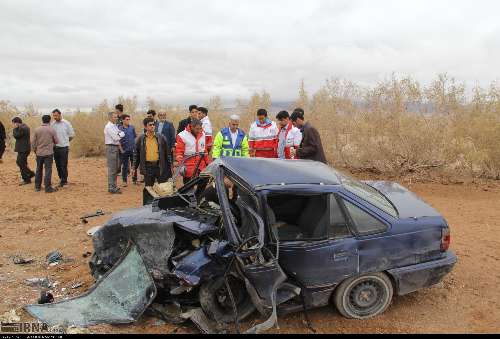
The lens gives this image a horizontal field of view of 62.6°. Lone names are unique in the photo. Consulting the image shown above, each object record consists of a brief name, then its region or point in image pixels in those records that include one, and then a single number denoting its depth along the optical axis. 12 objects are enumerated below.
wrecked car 3.89
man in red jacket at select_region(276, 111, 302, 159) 7.55
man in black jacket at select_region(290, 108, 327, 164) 7.29
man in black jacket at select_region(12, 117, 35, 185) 11.04
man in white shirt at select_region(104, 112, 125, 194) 9.77
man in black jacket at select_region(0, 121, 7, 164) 12.64
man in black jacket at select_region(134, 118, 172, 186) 8.03
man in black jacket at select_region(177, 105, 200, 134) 8.81
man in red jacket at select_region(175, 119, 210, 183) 7.18
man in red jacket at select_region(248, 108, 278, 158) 7.88
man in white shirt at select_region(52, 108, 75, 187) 10.34
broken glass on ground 4.05
